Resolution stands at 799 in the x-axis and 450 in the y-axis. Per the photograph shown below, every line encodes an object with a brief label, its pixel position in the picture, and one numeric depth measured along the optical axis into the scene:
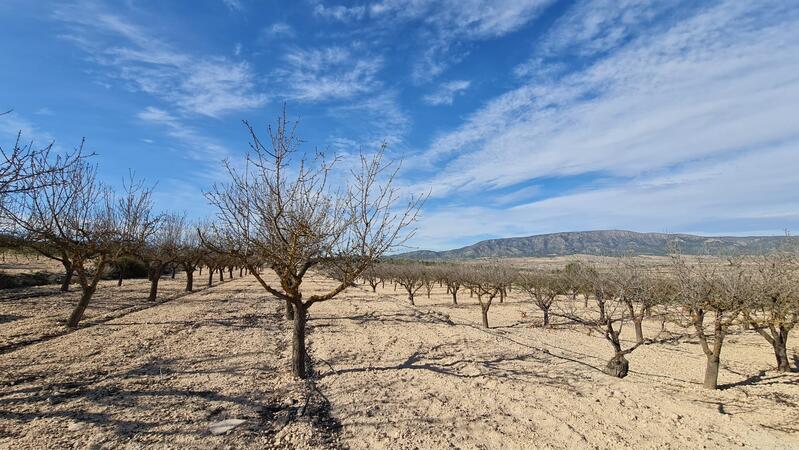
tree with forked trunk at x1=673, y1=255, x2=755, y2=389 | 8.66
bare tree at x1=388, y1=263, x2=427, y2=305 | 31.48
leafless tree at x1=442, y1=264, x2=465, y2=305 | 28.16
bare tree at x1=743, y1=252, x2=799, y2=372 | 9.85
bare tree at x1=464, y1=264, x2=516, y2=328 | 23.66
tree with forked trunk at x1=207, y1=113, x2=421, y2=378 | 6.51
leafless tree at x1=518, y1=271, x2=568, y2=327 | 21.75
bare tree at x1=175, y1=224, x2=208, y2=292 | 21.73
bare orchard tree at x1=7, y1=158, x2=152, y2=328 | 10.54
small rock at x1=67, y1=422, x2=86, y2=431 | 4.56
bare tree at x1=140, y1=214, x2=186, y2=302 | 18.73
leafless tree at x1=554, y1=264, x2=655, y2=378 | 8.62
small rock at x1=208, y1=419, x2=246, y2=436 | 4.75
